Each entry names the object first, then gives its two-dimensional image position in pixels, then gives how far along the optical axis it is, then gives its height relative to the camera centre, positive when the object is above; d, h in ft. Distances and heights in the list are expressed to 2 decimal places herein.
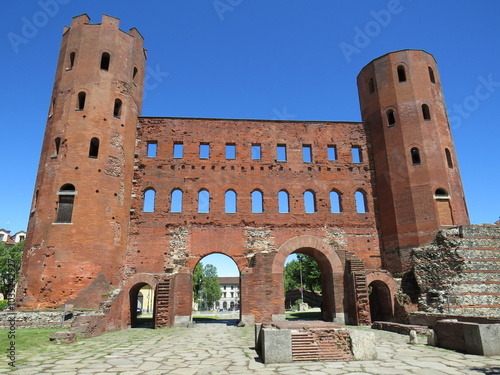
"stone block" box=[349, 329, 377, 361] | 24.04 -4.32
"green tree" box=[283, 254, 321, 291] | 121.90 +4.28
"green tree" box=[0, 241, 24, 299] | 113.70 +11.02
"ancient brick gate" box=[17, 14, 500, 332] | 52.54 +14.53
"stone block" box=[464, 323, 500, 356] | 24.73 -4.16
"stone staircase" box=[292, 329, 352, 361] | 23.71 -4.20
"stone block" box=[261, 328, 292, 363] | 23.25 -4.14
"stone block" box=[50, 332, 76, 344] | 33.68 -4.62
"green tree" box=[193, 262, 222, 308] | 224.02 -0.32
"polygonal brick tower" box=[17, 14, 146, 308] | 50.83 +18.93
